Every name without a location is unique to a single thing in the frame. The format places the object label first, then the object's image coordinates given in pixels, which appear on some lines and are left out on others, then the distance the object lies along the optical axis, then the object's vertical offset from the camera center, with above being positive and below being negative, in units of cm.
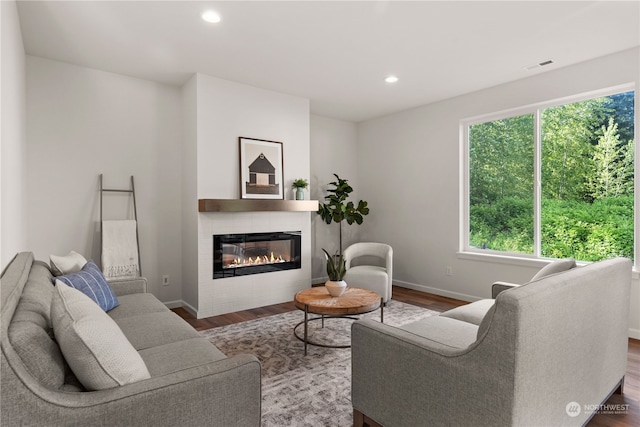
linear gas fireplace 394 -49
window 339 +36
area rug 203 -116
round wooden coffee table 267 -74
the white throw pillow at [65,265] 245 -37
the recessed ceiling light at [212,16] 260 +151
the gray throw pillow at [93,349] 116 -47
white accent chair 412 -73
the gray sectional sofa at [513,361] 125 -65
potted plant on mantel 448 +35
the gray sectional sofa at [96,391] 98 -59
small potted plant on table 304 -59
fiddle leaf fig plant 514 +6
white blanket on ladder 362 -38
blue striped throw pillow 220 -47
